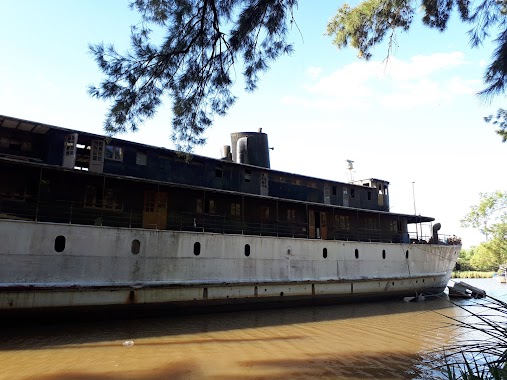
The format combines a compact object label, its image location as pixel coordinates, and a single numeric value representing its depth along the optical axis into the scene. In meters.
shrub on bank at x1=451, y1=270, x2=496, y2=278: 50.84
